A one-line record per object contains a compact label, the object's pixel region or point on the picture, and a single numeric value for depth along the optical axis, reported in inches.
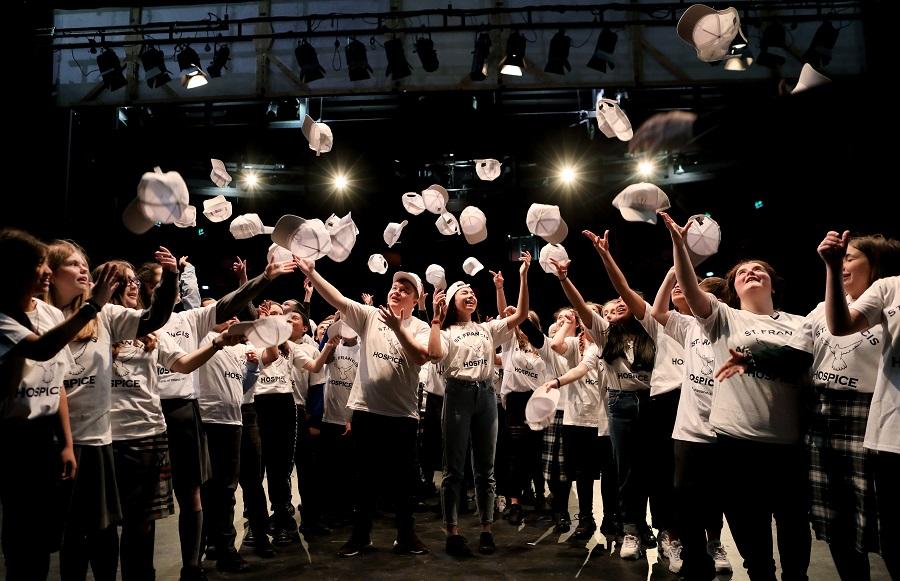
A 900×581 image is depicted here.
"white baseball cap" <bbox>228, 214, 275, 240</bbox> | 174.4
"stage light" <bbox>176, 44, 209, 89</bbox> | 269.0
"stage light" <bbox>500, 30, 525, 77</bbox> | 264.2
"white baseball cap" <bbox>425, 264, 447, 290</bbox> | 218.4
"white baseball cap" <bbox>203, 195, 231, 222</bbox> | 181.9
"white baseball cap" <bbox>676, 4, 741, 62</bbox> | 136.1
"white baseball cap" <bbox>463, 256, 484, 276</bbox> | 220.1
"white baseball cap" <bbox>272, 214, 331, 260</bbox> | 130.7
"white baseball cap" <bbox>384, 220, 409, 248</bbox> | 220.7
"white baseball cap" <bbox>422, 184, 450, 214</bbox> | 208.1
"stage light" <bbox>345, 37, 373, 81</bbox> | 275.7
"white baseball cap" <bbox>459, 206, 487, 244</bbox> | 189.8
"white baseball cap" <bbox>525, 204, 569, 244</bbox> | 163.3
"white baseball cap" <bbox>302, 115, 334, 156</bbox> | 180.9
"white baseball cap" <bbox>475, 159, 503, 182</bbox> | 229.6
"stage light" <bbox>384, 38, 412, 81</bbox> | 271.1
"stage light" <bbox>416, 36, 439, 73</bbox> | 271.0
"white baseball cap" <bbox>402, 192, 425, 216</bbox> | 216.4
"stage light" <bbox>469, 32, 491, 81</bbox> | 268.5
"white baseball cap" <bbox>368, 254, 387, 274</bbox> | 238.1
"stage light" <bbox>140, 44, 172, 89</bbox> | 277.6
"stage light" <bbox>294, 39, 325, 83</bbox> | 274.8
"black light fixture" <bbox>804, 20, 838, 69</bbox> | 256.7
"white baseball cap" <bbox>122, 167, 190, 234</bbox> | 100.0
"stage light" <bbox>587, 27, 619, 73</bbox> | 266.5
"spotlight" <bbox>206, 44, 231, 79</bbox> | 278.4
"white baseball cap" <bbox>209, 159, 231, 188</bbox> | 184.1
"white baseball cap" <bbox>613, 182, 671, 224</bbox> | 128.0
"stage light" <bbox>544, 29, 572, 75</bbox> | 268.5
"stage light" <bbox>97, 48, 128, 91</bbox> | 276.8
